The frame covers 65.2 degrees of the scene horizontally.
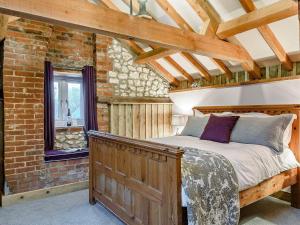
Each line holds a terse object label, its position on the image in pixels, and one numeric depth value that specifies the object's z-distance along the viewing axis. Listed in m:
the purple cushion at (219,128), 3.13
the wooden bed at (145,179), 1.84
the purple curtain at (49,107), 3.77
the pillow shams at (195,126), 3.67
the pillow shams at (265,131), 2.82
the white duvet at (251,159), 2.36
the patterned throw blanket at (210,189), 1.85
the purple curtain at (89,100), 4.20
